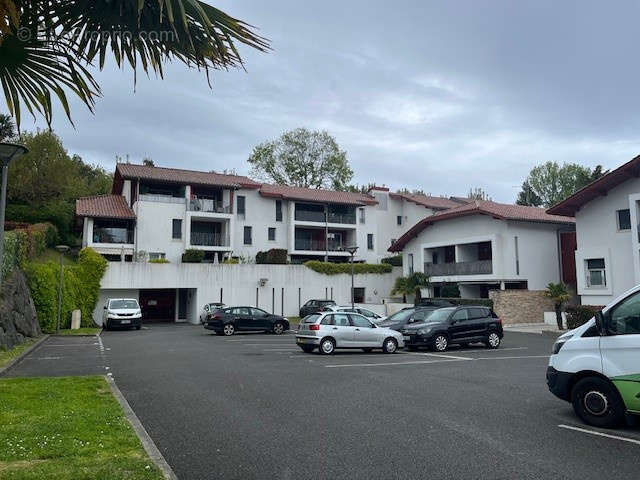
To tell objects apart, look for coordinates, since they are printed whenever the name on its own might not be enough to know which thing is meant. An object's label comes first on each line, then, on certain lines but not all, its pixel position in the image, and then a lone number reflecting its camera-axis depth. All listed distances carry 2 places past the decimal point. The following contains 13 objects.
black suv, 20.03
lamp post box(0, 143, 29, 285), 10.57
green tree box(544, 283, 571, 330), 34.22
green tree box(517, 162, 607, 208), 75.50
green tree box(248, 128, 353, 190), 66.62
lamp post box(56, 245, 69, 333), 26.92
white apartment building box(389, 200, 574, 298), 38.06
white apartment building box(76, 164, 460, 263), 43.47
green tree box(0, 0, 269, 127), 4.93
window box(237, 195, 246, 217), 49.85
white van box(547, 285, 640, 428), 7.50
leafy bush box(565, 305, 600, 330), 29.55
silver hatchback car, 18.83
